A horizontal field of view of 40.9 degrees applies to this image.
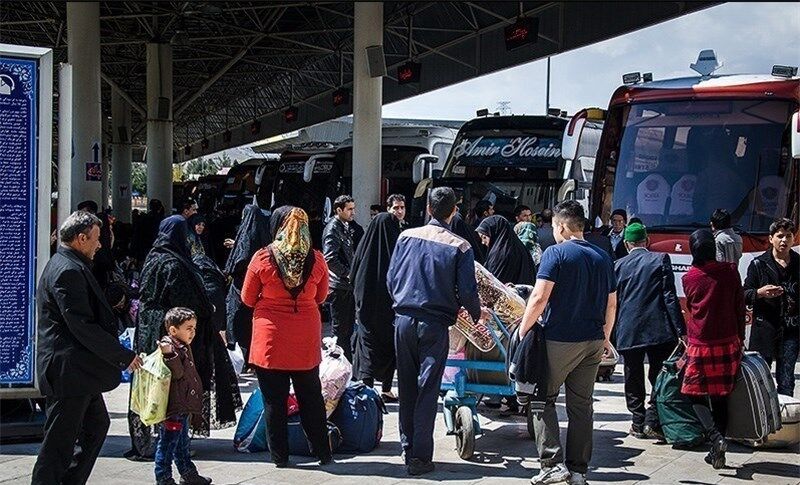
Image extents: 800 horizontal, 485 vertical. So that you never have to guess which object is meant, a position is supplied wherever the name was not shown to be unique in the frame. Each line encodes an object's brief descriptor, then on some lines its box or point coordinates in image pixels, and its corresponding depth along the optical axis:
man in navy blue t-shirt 6.95
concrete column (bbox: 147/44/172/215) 34.75
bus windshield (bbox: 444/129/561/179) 18.84
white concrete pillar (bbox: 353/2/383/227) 21.53
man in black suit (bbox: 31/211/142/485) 6.29
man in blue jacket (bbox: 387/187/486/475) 7.35
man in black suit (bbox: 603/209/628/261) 12.80
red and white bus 13.06
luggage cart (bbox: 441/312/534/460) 7.86
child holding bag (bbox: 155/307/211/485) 6.92
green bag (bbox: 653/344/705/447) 8.25
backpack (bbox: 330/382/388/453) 8.10
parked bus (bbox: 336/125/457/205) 24.55
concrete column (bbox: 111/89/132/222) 40.59
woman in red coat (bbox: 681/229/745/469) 7.73
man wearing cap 8.39
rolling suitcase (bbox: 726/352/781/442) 7.74
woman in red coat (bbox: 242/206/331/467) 7.41
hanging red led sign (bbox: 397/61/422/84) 24.97
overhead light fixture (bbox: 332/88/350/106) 33.31
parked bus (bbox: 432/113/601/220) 18.70
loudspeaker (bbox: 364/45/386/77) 21.38
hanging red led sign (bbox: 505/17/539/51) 20.86
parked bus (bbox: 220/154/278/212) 30.64
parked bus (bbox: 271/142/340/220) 26.00
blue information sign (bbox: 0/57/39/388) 7.77
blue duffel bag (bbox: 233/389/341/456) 7.93
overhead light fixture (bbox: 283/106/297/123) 43.44
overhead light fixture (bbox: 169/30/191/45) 34.03
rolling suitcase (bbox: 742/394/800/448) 8.30
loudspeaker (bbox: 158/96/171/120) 35.44
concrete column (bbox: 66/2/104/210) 22.06
